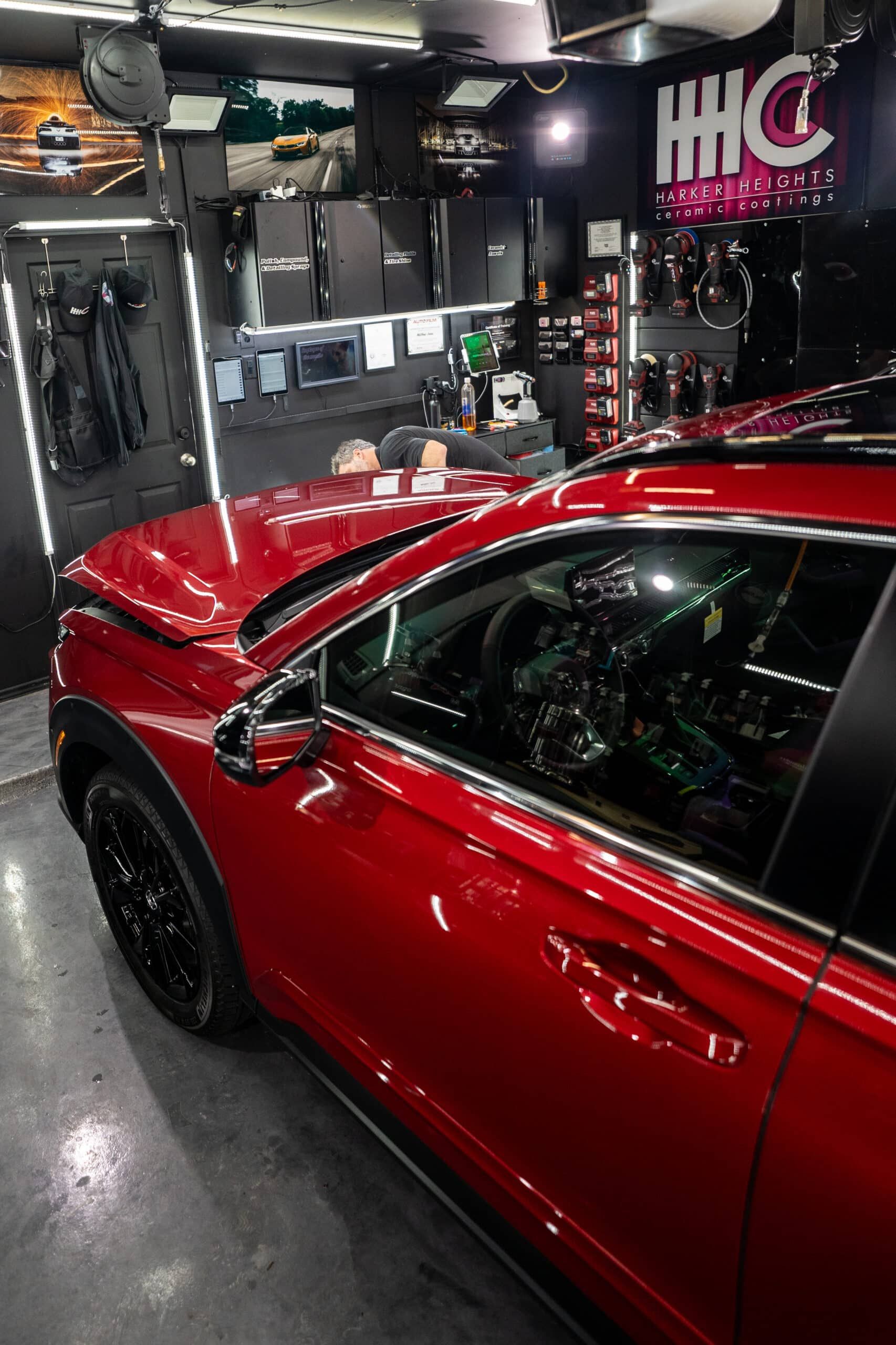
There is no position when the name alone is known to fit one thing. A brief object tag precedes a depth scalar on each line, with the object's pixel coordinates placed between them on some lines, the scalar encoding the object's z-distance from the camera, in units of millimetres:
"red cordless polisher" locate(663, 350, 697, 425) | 5832
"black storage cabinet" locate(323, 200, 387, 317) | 5402
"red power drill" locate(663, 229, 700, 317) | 5742
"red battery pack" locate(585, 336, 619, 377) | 6441
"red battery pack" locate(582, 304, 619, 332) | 6379
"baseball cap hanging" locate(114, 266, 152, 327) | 4773
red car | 976
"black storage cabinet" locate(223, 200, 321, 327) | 5117
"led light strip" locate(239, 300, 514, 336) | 5402
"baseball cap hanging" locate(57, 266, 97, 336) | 4605
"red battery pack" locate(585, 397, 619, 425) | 6605
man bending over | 4215
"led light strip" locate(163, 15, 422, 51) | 4086
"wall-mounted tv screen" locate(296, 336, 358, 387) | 5750
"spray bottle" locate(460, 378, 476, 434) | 6465
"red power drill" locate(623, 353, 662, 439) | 6086
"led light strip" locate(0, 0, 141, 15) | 3568
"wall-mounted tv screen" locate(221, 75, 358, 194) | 5254
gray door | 4773
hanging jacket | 4758
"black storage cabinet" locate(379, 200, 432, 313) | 5676
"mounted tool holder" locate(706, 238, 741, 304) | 5480
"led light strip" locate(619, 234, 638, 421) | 6211
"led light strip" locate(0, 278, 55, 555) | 4484
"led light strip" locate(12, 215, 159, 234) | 4480
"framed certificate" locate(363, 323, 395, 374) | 6008
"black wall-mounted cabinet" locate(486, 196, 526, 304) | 6152
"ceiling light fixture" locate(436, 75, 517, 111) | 5654
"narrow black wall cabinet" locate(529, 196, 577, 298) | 6340
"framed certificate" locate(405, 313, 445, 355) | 6238
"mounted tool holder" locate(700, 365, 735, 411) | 5695
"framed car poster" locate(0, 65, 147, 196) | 4363
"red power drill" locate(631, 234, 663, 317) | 5949
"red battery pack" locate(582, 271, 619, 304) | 6312
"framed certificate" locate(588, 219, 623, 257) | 6305
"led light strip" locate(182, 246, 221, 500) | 5148
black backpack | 4562
